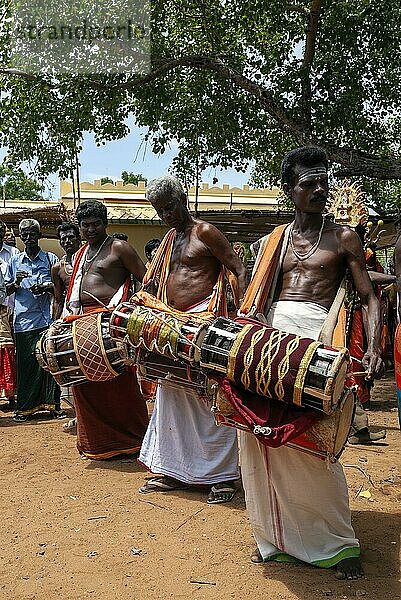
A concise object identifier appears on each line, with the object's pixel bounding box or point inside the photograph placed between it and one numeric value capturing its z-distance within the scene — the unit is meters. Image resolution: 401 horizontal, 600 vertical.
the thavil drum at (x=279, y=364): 3.20
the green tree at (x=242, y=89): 10.34
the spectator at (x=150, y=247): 9.63
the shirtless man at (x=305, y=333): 3.63
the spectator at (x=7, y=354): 8.57
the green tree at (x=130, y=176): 38.44
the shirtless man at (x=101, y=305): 5.98
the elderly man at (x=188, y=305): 4.96
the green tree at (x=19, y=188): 41.62
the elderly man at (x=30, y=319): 8.08
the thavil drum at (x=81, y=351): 5.40
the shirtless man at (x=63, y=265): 7.50
